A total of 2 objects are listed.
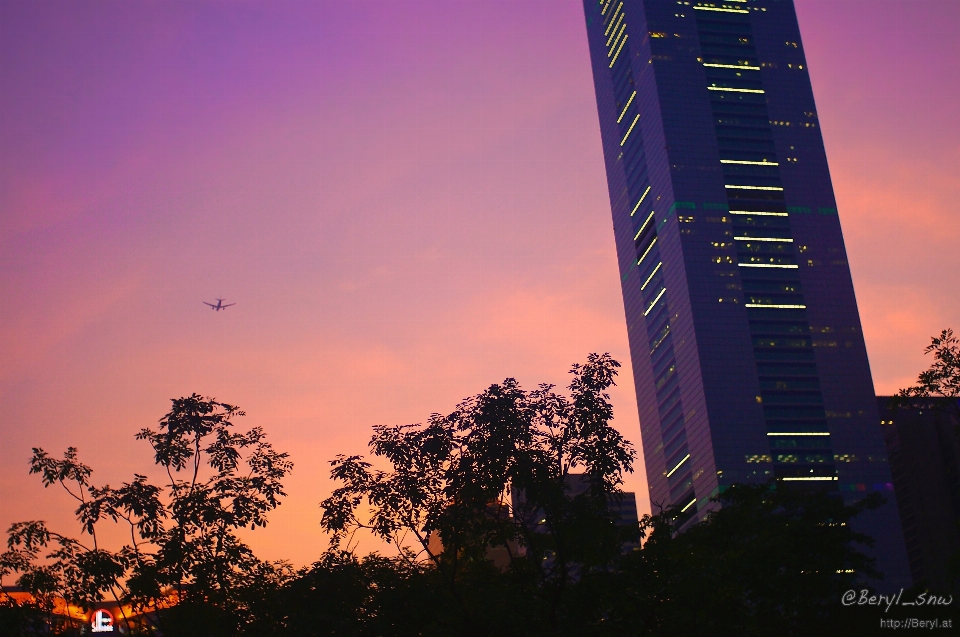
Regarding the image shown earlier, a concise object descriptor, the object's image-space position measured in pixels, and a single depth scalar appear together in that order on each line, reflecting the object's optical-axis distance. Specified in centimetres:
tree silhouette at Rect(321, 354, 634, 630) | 2817
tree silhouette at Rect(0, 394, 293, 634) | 2767
